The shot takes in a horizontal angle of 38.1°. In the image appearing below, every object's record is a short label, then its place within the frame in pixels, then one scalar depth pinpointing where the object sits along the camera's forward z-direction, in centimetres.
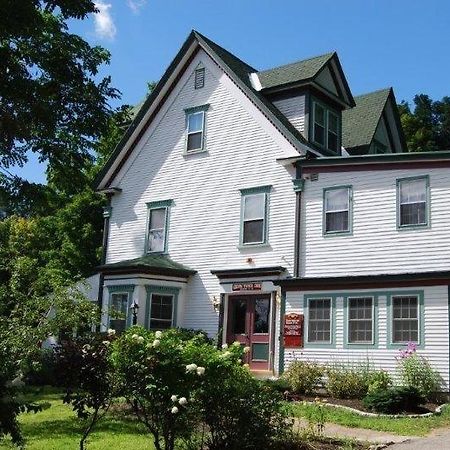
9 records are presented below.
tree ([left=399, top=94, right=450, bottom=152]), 4397
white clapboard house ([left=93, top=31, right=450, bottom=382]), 1841
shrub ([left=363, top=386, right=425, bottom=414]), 1464
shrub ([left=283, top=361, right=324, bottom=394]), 1794
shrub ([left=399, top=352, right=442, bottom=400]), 1666
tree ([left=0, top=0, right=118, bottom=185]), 930
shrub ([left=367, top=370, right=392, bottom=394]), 1660
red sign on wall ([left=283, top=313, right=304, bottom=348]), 1945
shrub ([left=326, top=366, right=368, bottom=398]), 1712
